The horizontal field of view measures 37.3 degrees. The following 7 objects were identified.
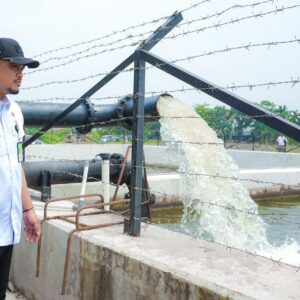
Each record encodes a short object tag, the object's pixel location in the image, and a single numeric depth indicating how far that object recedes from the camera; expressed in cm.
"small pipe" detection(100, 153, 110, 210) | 454
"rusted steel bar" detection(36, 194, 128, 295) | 314
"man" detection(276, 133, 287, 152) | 1952
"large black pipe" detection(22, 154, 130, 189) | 539
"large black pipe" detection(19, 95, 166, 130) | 552
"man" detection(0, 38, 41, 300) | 217
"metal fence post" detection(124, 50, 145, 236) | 303
